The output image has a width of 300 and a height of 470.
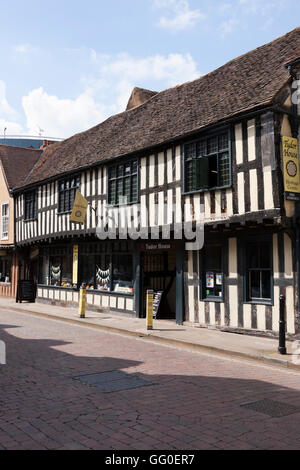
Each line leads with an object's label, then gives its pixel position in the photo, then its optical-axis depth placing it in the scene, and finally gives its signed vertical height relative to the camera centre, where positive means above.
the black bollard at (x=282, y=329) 8.38 -1.28
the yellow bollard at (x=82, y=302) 14.25 -1.20
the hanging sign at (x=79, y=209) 15.61 +2.12
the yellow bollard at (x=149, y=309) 11.46 -1.19
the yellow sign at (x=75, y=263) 17.64 +0.14
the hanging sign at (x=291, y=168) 9.85 +2.28
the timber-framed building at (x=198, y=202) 10.30 +1.91
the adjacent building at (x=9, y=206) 23.20 +3.41
